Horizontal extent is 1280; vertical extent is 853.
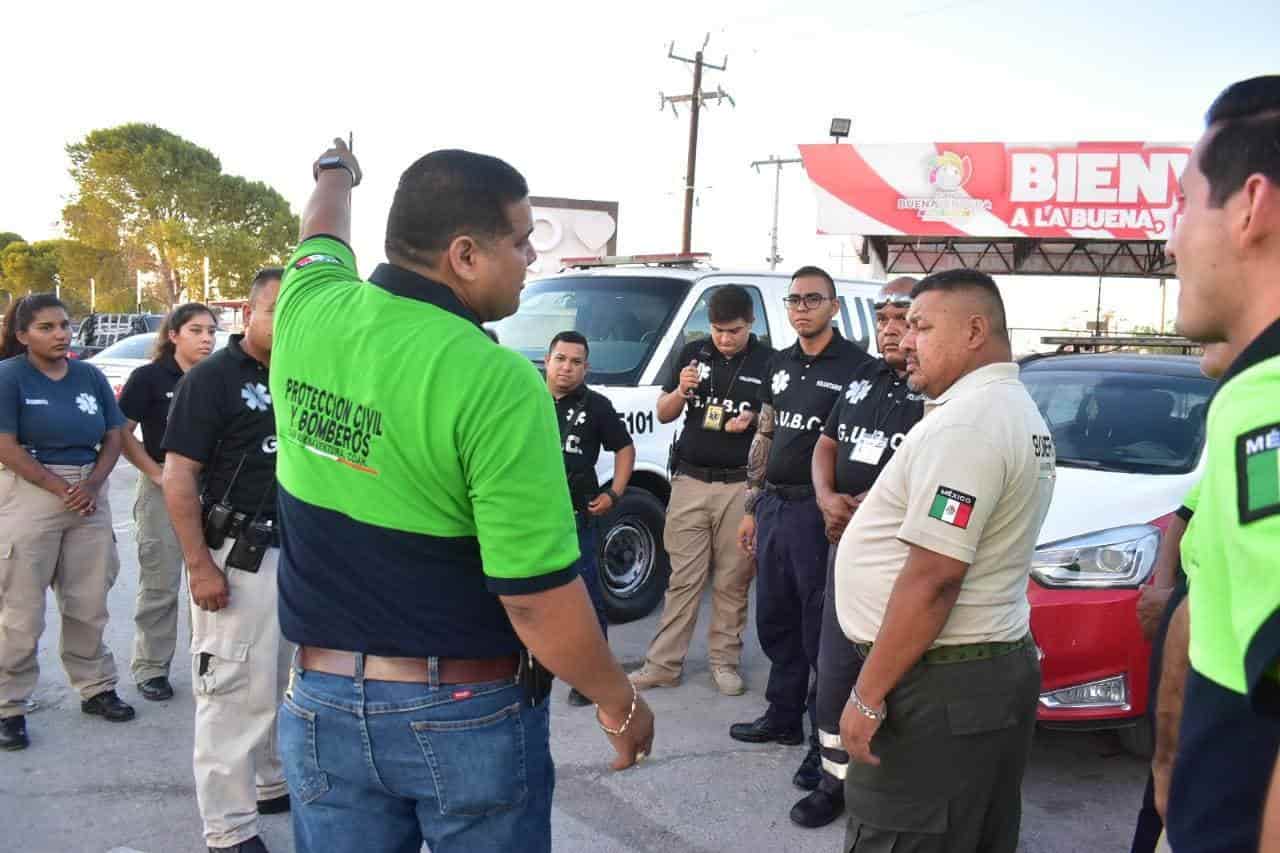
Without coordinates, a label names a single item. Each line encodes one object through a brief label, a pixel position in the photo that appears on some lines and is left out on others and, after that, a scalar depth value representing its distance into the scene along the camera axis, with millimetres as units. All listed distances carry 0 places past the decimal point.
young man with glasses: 4586
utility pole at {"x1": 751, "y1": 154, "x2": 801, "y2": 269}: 38500
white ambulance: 6398
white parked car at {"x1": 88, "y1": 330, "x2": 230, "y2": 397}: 12523
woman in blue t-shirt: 4684
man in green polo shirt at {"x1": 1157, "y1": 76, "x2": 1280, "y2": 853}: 1058
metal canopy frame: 28000
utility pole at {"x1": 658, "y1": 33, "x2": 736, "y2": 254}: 31328
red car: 4051
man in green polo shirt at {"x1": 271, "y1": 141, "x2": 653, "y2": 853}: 1772
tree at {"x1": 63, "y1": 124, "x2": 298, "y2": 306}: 53250
